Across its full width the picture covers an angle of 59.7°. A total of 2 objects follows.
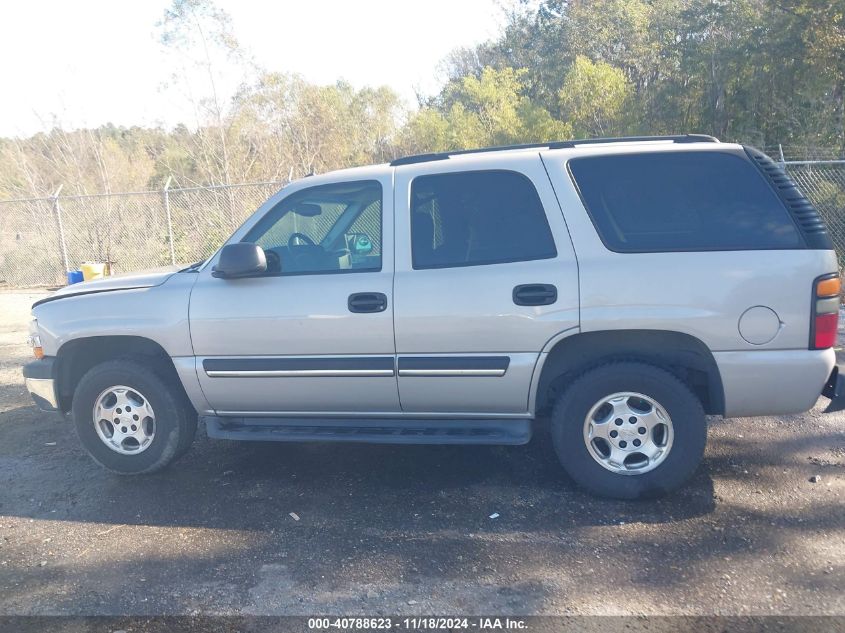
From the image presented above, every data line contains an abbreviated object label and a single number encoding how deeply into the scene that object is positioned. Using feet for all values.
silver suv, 12.82
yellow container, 35.99
